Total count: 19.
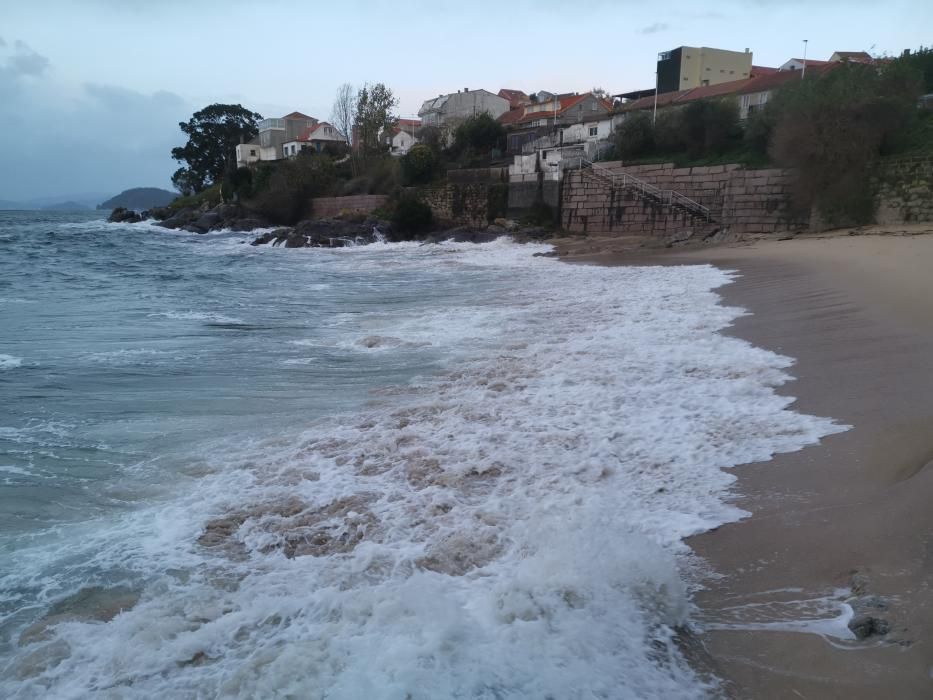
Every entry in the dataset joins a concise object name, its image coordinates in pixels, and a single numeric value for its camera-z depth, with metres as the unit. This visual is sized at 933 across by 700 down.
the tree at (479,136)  40.66
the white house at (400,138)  49.31
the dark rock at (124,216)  54.53
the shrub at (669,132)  26.56
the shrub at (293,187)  40.25
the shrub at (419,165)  35.12
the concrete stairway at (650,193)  23.97
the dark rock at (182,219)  45.75
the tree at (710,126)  25.58
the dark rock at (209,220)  41.84
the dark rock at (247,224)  39.81
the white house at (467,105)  56.34
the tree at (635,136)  27.75
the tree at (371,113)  44.62
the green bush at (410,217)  31.44
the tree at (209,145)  67.69
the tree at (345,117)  50.55
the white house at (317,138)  60.66
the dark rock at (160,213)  55.17
